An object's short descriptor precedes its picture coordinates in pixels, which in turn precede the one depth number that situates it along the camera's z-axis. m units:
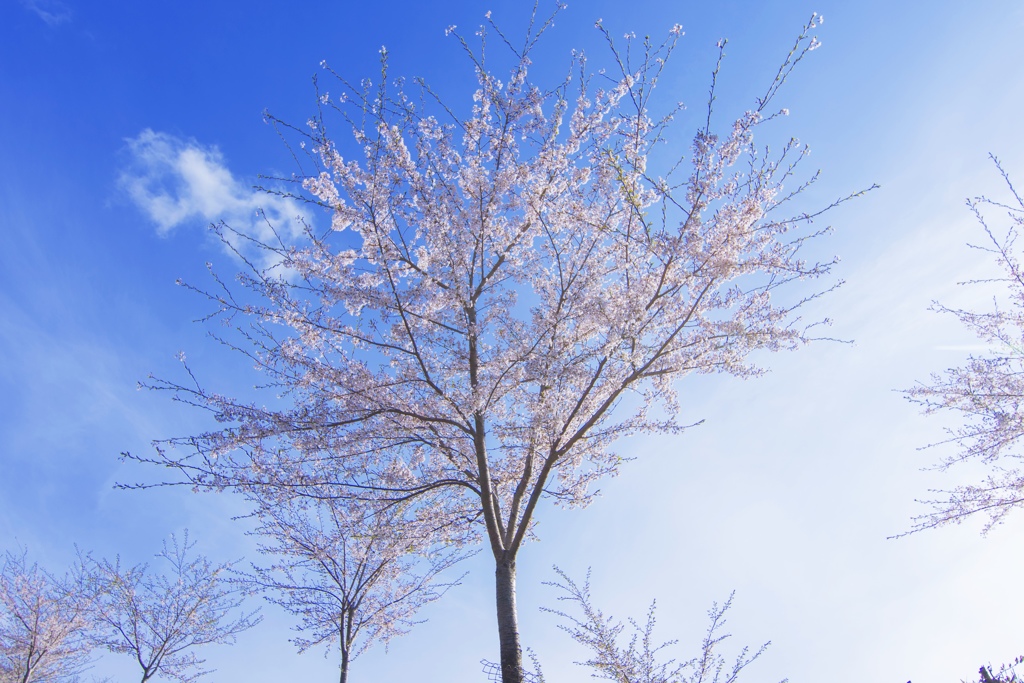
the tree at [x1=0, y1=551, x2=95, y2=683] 16.95
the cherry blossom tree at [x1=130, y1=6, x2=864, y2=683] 6.45
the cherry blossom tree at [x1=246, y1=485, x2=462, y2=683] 12.30
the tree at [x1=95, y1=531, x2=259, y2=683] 15.35
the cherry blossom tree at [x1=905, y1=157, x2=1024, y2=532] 9.46
